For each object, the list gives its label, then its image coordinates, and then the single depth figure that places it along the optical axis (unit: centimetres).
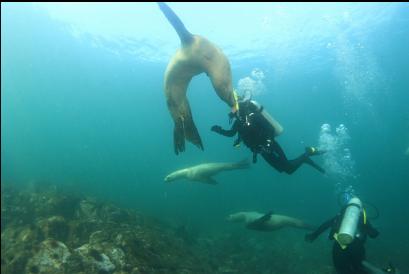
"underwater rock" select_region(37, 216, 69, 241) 677
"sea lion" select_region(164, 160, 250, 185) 1144
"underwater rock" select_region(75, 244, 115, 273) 583
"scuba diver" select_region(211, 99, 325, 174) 587
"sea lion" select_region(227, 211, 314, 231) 968
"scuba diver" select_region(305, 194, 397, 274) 530
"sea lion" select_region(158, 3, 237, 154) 454
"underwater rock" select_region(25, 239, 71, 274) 469
